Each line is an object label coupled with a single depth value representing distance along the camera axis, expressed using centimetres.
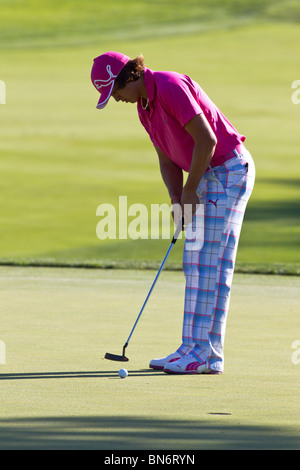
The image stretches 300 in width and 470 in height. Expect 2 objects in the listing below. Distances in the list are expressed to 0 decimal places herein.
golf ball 930
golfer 985
